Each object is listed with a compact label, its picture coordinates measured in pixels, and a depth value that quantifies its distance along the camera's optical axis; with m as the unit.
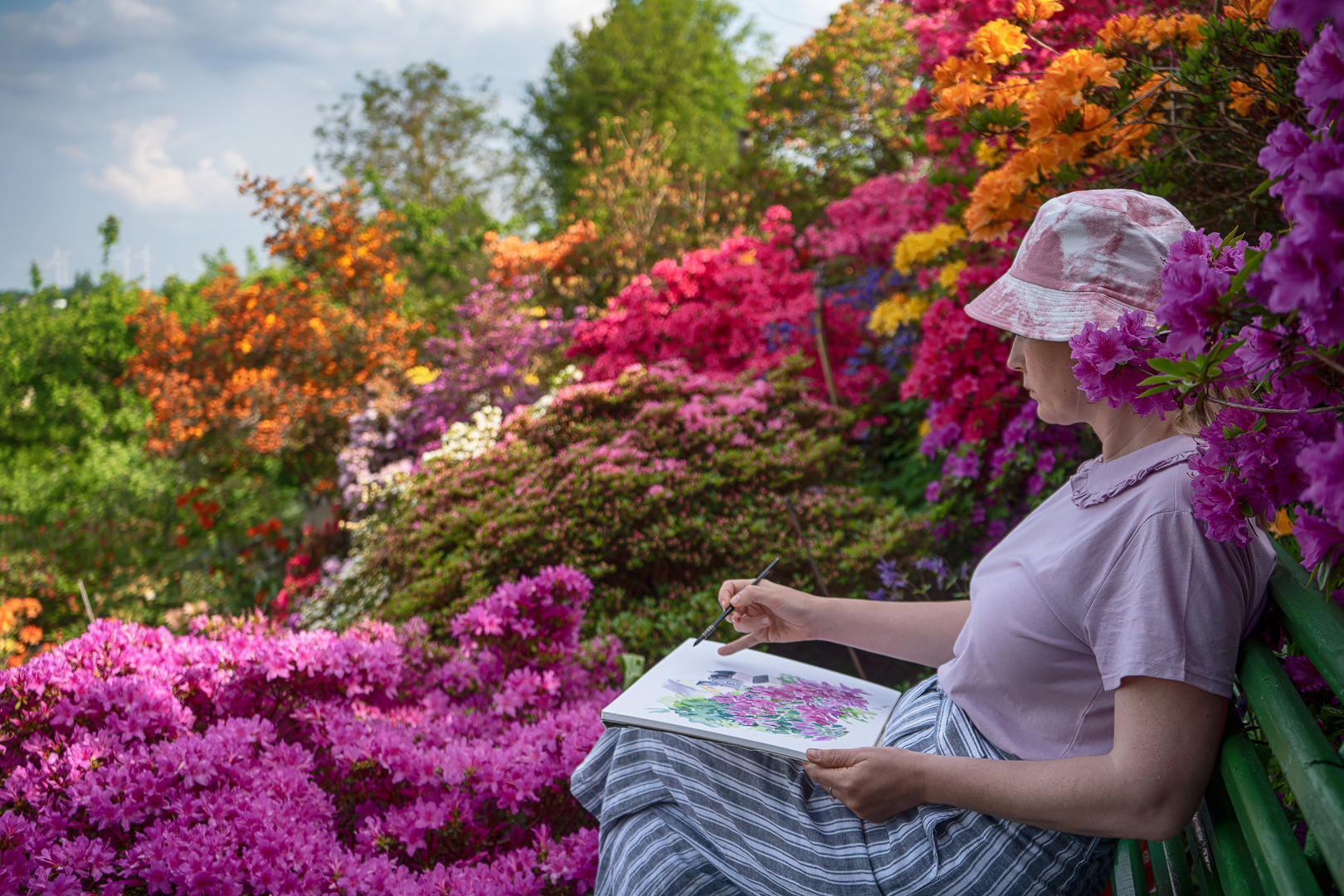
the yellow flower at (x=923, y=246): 2.96
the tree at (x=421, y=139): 14.02
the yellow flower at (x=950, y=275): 2.82
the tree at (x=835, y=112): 6.87
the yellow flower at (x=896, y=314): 3.45
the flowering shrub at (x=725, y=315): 4.78
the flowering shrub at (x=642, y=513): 2.91
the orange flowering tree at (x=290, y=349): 6.27
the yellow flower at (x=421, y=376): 5.76
